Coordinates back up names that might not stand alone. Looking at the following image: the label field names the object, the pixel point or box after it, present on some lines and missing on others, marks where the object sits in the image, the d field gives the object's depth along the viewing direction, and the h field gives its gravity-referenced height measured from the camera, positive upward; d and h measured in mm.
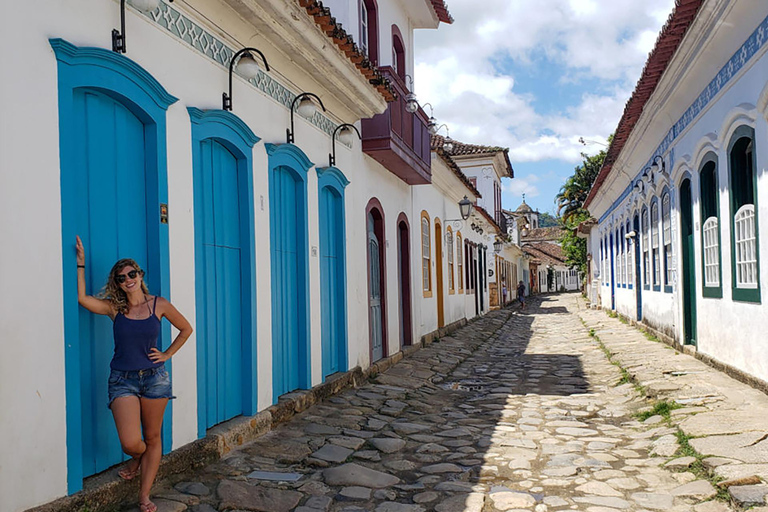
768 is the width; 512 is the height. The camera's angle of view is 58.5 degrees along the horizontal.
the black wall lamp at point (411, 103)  10602 +2651
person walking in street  31631 -1123
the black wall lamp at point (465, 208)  16594 +1559
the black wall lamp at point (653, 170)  11812 +1767
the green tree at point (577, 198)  32469 +3432
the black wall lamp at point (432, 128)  12625 +2706
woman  3701 -468
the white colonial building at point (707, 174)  6801 +1209
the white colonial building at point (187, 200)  3377 +579
